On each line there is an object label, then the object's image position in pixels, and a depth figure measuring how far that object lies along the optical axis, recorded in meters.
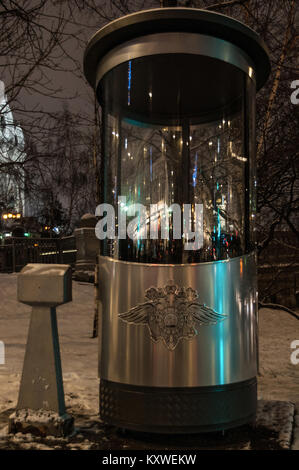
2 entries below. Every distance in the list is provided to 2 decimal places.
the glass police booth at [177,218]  3.32
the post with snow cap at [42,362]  3.45
